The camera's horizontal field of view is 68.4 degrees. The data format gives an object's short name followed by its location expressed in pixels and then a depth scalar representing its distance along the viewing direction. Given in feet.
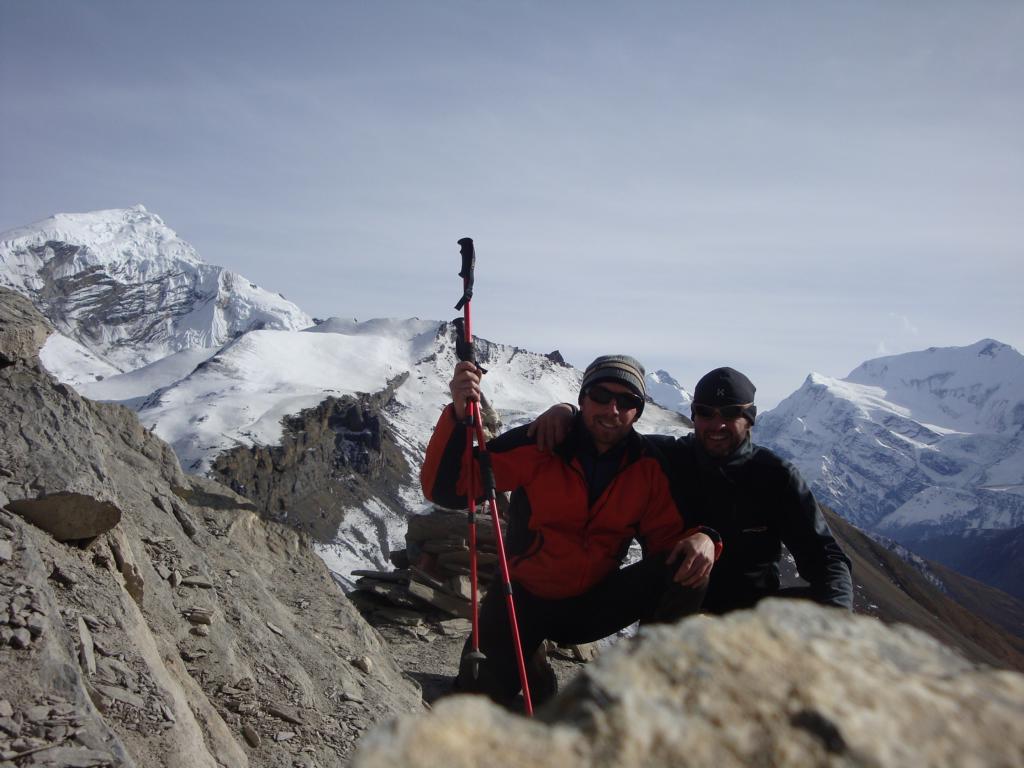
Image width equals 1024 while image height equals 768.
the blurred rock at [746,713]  4.86
